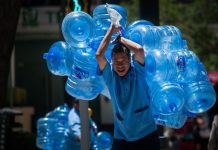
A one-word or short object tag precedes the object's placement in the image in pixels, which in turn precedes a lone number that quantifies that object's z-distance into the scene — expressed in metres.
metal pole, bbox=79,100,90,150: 9.32
